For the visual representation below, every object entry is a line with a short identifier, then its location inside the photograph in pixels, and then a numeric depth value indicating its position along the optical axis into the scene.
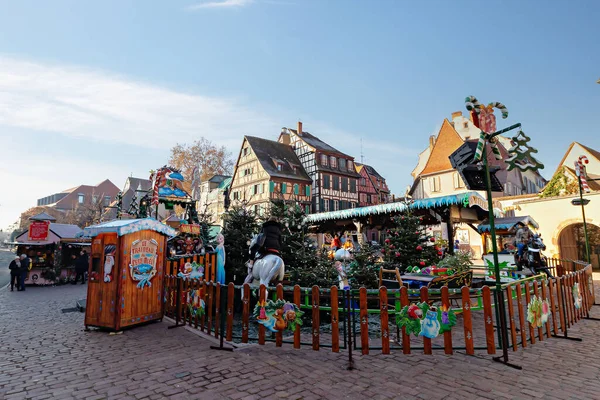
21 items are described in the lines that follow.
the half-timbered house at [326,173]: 39.06
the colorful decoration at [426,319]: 4.54
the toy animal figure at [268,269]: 6.80
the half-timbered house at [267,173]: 36.44
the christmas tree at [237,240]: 10.18
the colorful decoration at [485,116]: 5.14
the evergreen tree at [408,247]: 12.41
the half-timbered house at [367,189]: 45.75
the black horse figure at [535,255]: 9.86
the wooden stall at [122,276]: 6.49
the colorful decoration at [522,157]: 4.89
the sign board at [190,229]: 13.27
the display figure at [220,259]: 8.77
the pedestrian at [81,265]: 17.38
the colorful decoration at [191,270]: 8.34
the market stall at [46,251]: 17.08
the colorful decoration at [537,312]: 5.20
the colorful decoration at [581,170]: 13.18
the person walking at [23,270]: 14.77
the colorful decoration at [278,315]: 5.00
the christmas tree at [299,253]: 8.22
